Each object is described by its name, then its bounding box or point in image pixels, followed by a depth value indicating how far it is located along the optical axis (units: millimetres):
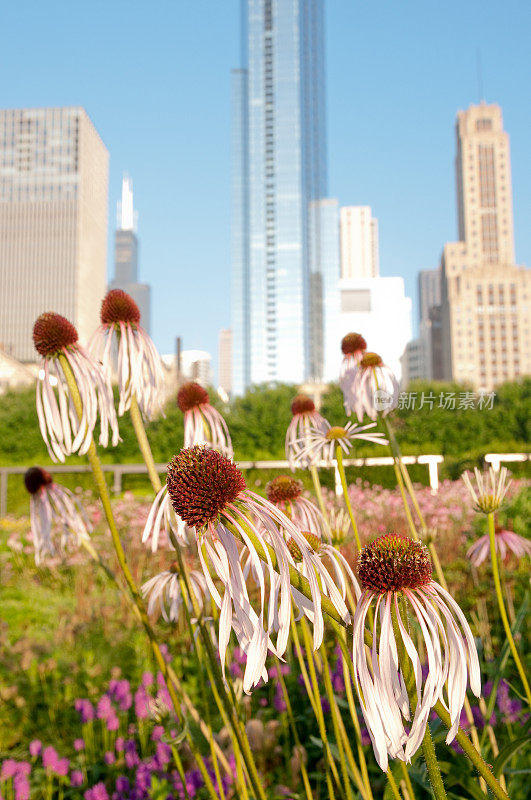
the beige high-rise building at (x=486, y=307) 74654
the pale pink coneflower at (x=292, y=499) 677
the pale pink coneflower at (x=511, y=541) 962
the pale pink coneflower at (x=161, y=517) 534
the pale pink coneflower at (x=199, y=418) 757
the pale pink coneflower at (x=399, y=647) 436
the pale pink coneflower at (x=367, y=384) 844
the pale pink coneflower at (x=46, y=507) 779
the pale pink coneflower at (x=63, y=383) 668
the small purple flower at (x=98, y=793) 849
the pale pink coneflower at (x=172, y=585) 695
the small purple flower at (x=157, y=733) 972
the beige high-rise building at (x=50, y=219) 88763
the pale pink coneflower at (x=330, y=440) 685
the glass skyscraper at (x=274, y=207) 70496
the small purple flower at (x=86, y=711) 1065
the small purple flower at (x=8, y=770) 891
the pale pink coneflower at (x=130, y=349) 713
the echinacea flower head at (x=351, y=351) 877
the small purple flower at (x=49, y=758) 933
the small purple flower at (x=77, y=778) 924
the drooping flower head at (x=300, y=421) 744
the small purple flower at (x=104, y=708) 1053
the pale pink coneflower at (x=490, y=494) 680
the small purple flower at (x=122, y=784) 879
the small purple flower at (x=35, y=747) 993
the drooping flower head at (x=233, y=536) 432
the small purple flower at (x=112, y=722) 1037
